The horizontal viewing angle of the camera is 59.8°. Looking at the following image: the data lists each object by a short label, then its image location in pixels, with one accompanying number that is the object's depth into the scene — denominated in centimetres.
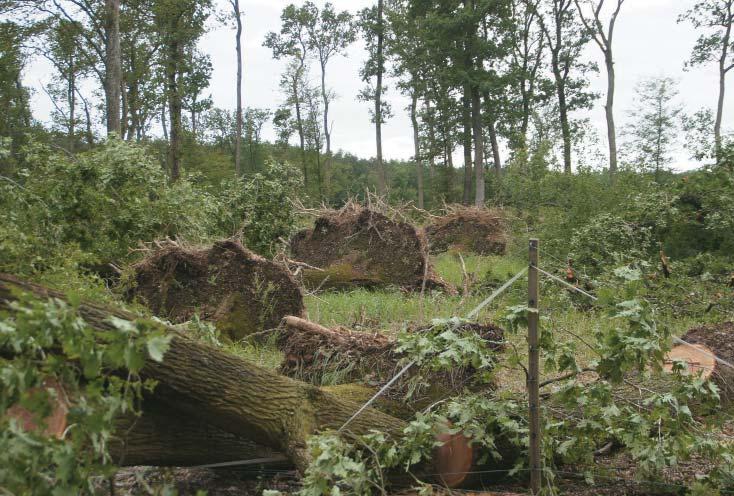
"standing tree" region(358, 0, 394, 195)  3550
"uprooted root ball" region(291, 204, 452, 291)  1130
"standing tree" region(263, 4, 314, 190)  4056
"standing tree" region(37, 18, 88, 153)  2422
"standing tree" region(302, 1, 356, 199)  4053
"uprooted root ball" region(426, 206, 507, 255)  1845
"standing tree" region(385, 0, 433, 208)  3384
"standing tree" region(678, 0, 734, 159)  3168
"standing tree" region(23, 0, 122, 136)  1720
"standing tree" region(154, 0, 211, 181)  2589
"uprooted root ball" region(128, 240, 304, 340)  764
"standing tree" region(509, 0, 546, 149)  3162
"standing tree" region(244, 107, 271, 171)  5256
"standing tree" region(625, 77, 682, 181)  3712
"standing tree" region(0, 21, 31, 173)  2055
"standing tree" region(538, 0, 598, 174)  3253
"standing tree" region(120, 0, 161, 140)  2628
